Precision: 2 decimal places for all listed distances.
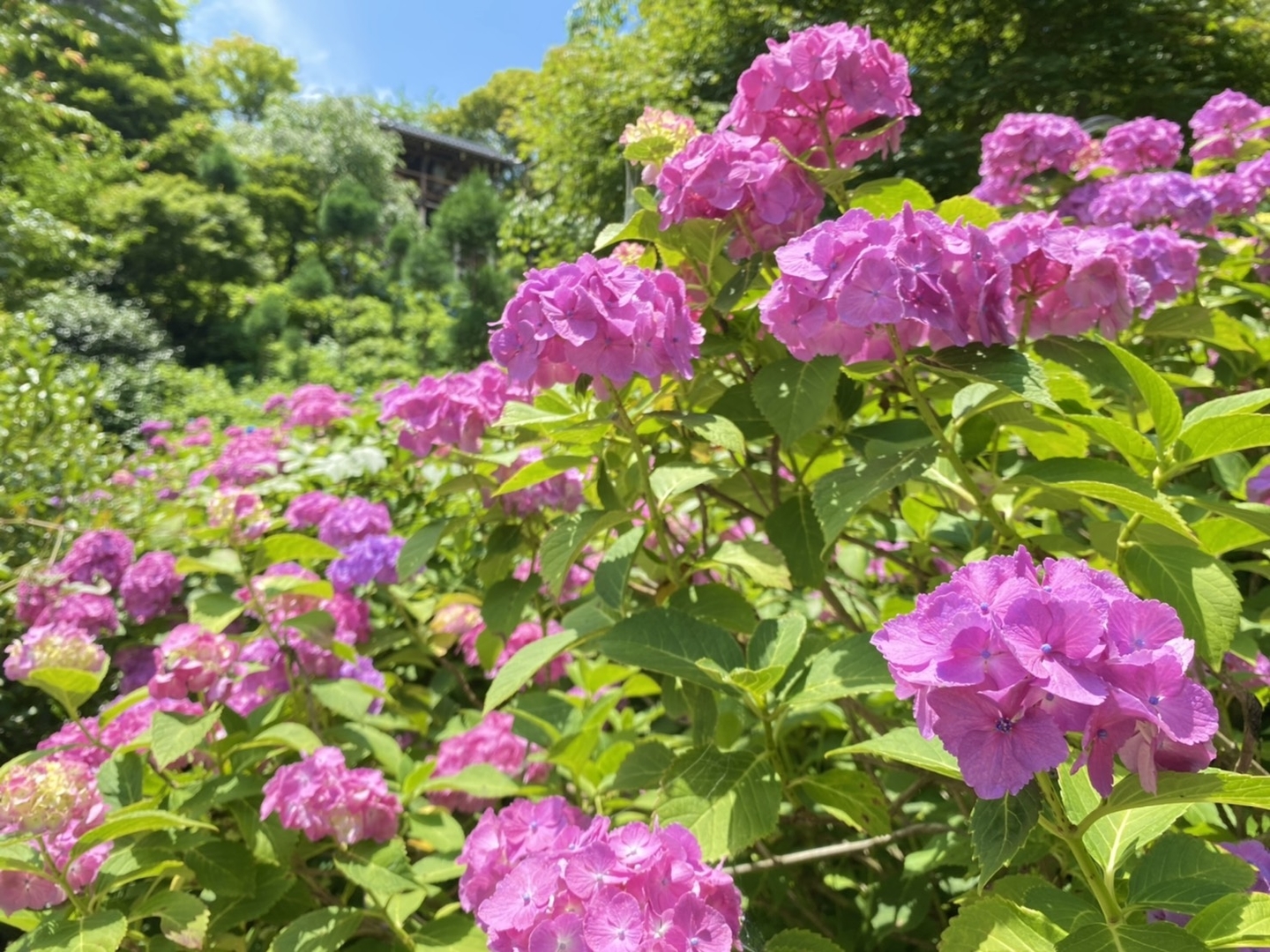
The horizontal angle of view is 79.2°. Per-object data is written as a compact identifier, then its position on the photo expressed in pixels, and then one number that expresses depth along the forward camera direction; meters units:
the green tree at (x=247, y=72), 29.38
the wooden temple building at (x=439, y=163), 30.05
